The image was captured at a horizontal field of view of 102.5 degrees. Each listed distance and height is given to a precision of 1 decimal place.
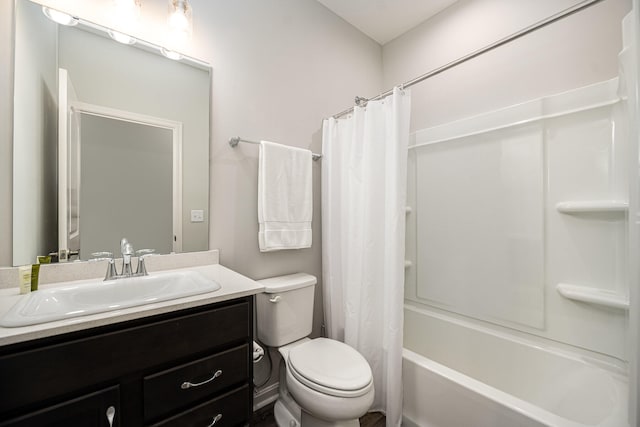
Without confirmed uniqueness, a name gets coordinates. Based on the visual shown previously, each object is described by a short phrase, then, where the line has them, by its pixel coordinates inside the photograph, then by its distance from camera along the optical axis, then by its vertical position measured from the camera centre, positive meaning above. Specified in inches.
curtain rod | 36.2 +29.0
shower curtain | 53.8 -4.9
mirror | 40.2 +12.7
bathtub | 41.8 -33.3
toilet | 43.2 -29.1
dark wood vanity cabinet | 25.1 -18.6
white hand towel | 61.1 +4.1
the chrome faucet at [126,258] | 44.4 -7.9
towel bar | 58.1 +16.7
